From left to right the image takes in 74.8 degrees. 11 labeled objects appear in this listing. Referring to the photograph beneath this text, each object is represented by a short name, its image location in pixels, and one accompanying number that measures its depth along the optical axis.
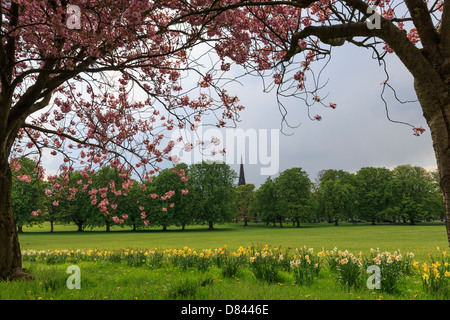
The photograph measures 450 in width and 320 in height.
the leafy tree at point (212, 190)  50.04
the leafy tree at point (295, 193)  54.75
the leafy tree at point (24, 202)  43.25
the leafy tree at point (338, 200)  58.16
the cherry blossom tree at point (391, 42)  4.28
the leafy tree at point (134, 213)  46.98
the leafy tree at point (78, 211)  48.56
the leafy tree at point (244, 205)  68.12
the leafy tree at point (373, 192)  58.00
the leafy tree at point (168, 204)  48.19
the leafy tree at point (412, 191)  56.09
